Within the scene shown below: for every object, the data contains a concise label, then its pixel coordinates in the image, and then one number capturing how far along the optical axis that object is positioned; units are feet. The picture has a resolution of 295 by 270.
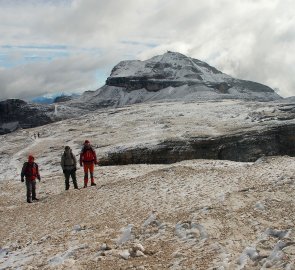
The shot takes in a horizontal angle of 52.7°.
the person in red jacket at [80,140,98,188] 60.08
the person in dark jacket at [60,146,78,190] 60.63
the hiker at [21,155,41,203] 56.96
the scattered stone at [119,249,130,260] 27.33
